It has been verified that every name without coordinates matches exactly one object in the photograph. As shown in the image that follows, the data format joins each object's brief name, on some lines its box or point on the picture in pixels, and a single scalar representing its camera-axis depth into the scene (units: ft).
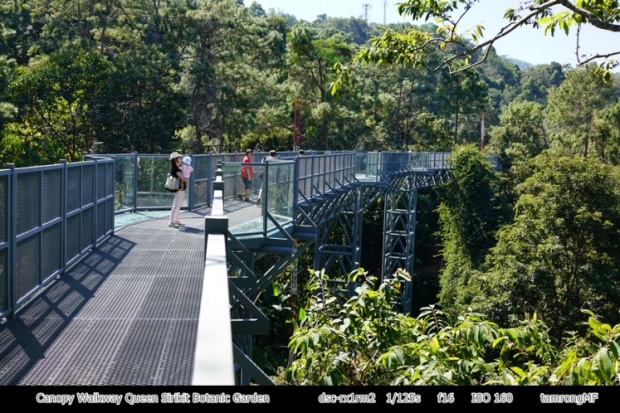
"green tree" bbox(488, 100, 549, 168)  225.15
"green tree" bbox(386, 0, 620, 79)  25.88
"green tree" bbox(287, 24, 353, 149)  165.27
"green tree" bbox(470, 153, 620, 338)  88.69
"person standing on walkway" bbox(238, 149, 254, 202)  59.26
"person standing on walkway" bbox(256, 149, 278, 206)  54.04
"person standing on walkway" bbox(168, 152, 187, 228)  50.19
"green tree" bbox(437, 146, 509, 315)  140.87
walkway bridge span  18.86
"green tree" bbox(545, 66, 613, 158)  216.95
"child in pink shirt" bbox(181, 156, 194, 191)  51.17
